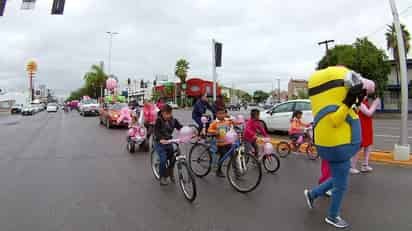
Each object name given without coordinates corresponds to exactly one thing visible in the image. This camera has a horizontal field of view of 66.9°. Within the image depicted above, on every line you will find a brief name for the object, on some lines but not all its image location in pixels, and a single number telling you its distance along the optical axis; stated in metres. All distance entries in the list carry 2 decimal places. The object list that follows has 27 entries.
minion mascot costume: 3.48
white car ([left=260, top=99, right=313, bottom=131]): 12.28
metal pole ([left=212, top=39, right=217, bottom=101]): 13.32
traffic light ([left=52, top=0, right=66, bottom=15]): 9.98
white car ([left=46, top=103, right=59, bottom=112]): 47.91
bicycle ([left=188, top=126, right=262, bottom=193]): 5.28
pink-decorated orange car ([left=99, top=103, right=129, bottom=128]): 16.80
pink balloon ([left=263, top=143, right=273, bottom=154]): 6.03
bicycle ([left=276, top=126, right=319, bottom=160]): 8.34
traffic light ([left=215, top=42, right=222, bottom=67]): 13.33
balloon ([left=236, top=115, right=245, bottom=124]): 6.41
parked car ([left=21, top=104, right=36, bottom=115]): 41.66
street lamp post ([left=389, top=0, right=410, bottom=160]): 7.32
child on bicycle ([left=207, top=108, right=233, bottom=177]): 6.02
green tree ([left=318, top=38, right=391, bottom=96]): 27.98
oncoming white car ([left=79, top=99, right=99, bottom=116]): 31.06
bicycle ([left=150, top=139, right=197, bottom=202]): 4.84
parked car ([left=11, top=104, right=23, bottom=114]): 49.00
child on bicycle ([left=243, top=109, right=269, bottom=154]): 6.34
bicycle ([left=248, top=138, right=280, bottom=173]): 6.68
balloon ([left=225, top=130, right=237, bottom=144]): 5.51
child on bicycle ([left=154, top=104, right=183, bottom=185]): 5.41
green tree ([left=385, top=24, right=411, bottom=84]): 33.88
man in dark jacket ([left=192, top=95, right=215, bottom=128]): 8.86
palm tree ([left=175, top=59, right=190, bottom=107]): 66.56
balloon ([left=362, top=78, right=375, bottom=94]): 3.48
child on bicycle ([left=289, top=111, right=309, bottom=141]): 8.50
